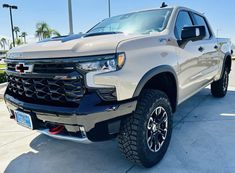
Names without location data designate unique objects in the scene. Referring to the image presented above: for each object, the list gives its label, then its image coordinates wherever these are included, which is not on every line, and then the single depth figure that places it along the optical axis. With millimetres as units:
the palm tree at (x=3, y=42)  67322
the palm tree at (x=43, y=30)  29362
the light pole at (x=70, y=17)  5888
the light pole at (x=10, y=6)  19249
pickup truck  1614
